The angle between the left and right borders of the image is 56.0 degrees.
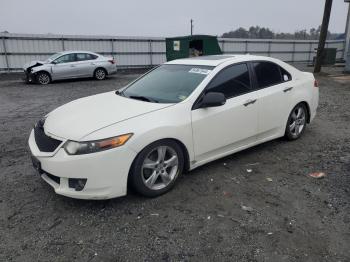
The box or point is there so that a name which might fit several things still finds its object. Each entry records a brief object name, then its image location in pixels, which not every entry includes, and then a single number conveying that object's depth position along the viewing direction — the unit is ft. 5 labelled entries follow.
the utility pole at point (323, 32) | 55.37
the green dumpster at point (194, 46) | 56.70
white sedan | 10.91
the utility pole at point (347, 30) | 88.76
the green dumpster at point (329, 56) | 82.74
